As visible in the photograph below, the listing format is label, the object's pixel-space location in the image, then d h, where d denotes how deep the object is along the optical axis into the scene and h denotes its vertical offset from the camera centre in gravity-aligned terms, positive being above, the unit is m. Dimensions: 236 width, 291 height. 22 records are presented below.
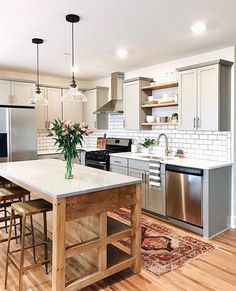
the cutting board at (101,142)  6.16 -0.09
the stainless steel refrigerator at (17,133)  4.79 +0.11
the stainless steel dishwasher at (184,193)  3.50 -0.77
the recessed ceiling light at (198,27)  2.93 +1.28
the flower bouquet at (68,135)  2.53 +0.04
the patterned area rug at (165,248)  2.81 -1.33
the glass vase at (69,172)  2.70 -0.34
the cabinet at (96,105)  6.00 +0.78
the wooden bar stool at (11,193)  3.09 -0.66
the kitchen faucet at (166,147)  4.67 -0.15
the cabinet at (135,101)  4.82 +0.71
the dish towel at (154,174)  4.00 -0.55
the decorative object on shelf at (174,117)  4.37 +0.36
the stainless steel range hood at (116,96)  5.42 +0.90
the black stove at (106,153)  5.13 -0.29
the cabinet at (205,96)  3.57 +0.61
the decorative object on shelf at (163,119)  4.58 +0.34
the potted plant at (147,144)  4.85 -0.10
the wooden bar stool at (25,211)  2.31 -0.68
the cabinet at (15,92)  4.98 +0.92
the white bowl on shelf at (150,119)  4.78 +0.36
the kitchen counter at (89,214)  2.11 -0.65
